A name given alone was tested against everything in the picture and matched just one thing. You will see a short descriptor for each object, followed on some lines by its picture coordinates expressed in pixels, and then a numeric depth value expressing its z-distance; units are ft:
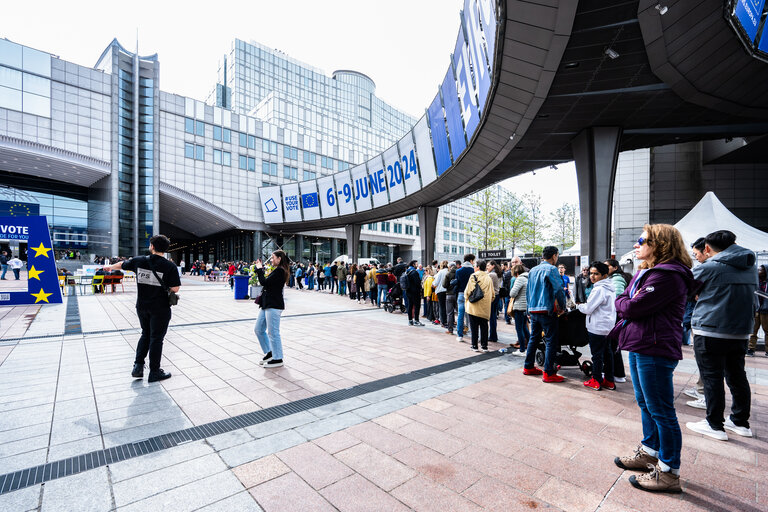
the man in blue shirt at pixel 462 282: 26.16
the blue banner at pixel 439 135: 55.93
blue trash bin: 52.65
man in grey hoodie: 11.04
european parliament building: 106.22
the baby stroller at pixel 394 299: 42.16
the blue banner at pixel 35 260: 35.58
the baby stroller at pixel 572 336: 17.84
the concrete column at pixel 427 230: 77.41
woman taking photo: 18.10
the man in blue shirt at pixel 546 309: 16.81
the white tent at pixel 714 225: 38.53
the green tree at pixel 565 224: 156.66
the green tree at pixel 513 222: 127.85
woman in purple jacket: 8.35
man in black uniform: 15.58
